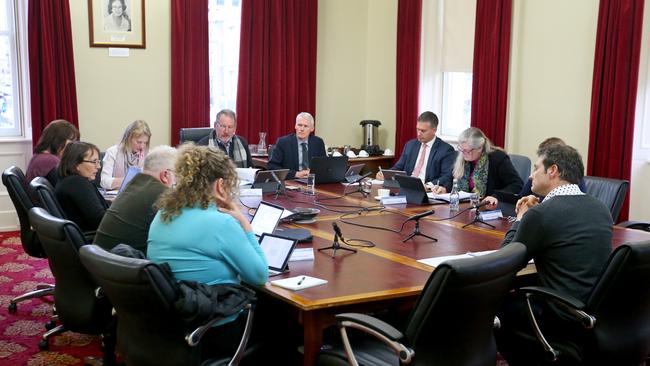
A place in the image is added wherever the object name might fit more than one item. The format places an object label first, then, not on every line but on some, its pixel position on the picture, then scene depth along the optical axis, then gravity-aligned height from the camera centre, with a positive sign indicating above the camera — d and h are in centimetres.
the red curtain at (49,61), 643 +5
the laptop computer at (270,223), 344 -75
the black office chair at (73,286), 297 -95
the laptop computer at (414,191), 464 -78
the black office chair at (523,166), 539 -70
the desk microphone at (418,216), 358 -73
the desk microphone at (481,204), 411 -80
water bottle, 438 -78
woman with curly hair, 258 -60
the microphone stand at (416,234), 358 -82
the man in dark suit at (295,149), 607 -68
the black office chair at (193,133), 649 -59
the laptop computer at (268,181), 501 -78
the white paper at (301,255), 311 -80
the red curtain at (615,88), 536 -10
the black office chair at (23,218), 412 -89
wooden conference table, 255 -83
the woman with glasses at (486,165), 495 -64
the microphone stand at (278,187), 496 -81
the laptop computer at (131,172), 438 -65
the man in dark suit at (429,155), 575 -68
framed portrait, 677 +43
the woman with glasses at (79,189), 393 -67
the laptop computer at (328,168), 550 -76
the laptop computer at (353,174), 553 -81
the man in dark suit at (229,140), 592 -60
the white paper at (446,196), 480 -84
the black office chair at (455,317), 220 -79
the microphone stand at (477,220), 401 -83
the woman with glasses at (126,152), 524 -62
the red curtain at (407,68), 751 +5
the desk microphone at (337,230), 324 -72
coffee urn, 796 -72
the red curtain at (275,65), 753 +5
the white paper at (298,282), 267 -80
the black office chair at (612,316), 264 -93
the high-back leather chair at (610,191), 440 -72
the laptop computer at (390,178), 536 -81
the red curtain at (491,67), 640 +6
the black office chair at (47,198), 369 -68
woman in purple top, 467 -54
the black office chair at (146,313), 228 -82
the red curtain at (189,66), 710 +3
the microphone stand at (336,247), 327 -81
